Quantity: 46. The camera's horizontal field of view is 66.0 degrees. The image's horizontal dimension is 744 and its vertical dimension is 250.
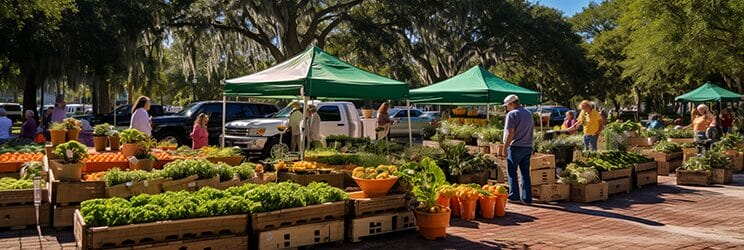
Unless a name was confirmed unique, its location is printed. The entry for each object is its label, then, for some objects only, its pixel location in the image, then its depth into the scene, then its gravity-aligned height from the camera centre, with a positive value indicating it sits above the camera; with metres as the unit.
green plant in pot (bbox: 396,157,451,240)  6.21 -0.83
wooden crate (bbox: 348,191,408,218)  6.12 -0.88
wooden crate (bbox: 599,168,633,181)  9.66 -0.82
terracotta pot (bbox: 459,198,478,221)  7.39 -1.09
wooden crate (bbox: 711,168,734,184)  11.45 -0.96
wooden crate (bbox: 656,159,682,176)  12.97 -0.93
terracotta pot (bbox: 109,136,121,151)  8.64 -0.32
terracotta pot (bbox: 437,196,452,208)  7.18 -0.94
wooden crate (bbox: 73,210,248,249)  4.69 -0.94
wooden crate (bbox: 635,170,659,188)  10.71 -0.98
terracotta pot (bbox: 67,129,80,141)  8.31 -0.18
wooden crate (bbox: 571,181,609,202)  9.03 -1.05
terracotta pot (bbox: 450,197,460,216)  7.51 -1.07
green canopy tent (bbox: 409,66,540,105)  12.65 +0.77
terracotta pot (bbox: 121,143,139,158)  7.47 -0.35
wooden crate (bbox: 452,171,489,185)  8.86 -0.83
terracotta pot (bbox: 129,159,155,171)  7.10 -0.53
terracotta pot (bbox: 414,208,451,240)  6.18 -1.07
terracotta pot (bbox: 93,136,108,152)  8.64 -0.32
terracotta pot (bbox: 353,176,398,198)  6.33 -0.68
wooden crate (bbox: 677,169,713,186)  11.16 -0.99
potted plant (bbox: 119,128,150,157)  7.48 -0.24
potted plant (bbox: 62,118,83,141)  8.33 -0.11
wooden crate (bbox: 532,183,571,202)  8.90 -1.04
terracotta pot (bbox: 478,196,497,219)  7.43 -1.05
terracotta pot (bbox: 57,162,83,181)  6.30 -0.55
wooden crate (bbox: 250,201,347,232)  5.45 -0.92
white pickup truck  13.88 -0.22
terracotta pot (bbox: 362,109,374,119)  17.90 +0.35
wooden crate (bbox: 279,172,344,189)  7.30 -0.70
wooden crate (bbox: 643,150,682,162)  13.03 -0.67
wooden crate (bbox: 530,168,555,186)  8.99 -0.80
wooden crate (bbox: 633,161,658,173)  10.64 -0.75
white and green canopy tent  8.53 +0.65
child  11.16 -0.20
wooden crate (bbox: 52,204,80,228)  6.33 -1.04
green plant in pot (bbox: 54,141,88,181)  6.29 -0.45
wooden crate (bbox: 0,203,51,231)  6.38 -1.07
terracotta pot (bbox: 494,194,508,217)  7.64 -1.08
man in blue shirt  8.46 -0.25
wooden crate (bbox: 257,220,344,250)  5.47 -1.11
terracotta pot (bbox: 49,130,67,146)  8.06 -0.22
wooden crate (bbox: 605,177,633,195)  9.79 -1.03
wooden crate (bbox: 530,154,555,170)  8.94 -0.57
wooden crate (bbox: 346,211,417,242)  6.07 -1.10
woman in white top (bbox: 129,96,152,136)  9.62 +0.10
